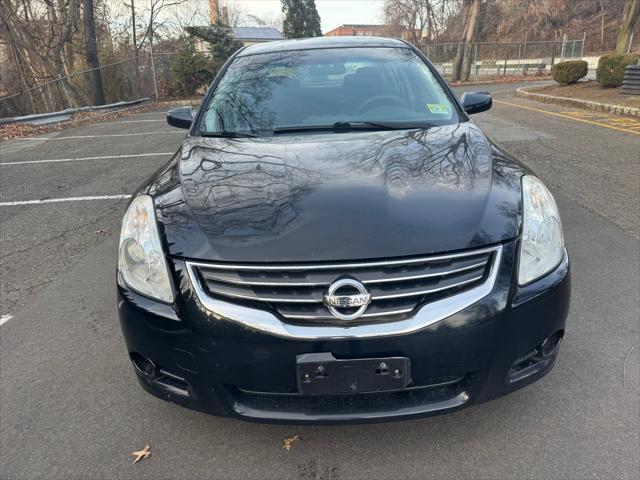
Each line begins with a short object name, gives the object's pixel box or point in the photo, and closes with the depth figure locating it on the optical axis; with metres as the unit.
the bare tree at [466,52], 25.15
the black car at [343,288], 1.58
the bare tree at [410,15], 41.67
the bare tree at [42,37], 15.33
